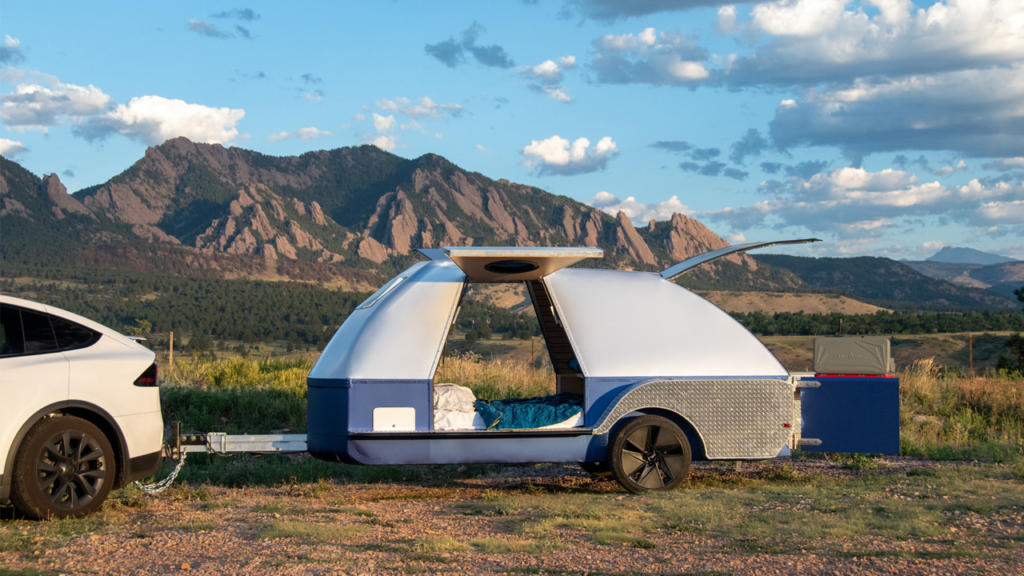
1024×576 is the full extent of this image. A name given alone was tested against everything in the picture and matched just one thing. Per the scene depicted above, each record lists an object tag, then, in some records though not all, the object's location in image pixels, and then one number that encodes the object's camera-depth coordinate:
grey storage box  7.98
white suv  5.87
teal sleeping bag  7.39
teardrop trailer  7.02
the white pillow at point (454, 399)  7.49
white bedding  7.24
